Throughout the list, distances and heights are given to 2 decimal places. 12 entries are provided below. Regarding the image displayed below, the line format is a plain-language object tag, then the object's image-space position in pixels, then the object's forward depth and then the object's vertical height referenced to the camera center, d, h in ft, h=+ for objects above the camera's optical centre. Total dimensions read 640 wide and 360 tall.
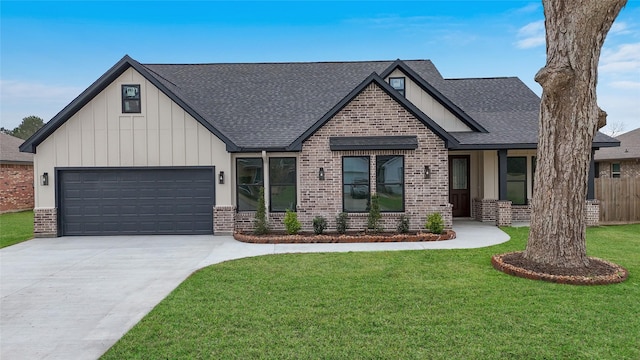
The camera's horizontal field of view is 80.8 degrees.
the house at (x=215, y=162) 38.34 +1.92
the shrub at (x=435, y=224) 36.24 -4.38
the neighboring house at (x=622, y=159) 66.33 +3.14
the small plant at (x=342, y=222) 37.65 -4.32
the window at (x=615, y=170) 70.33 +1.24
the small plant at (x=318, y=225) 37.40 -4.52
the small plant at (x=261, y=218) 37.40 -3.74
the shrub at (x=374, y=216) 37.11 -3.62
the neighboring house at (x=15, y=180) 64.23 +0.62
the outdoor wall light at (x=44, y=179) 38.55 +0.42
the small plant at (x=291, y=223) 37.14 -4.25
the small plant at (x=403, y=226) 37.19 -4.71
